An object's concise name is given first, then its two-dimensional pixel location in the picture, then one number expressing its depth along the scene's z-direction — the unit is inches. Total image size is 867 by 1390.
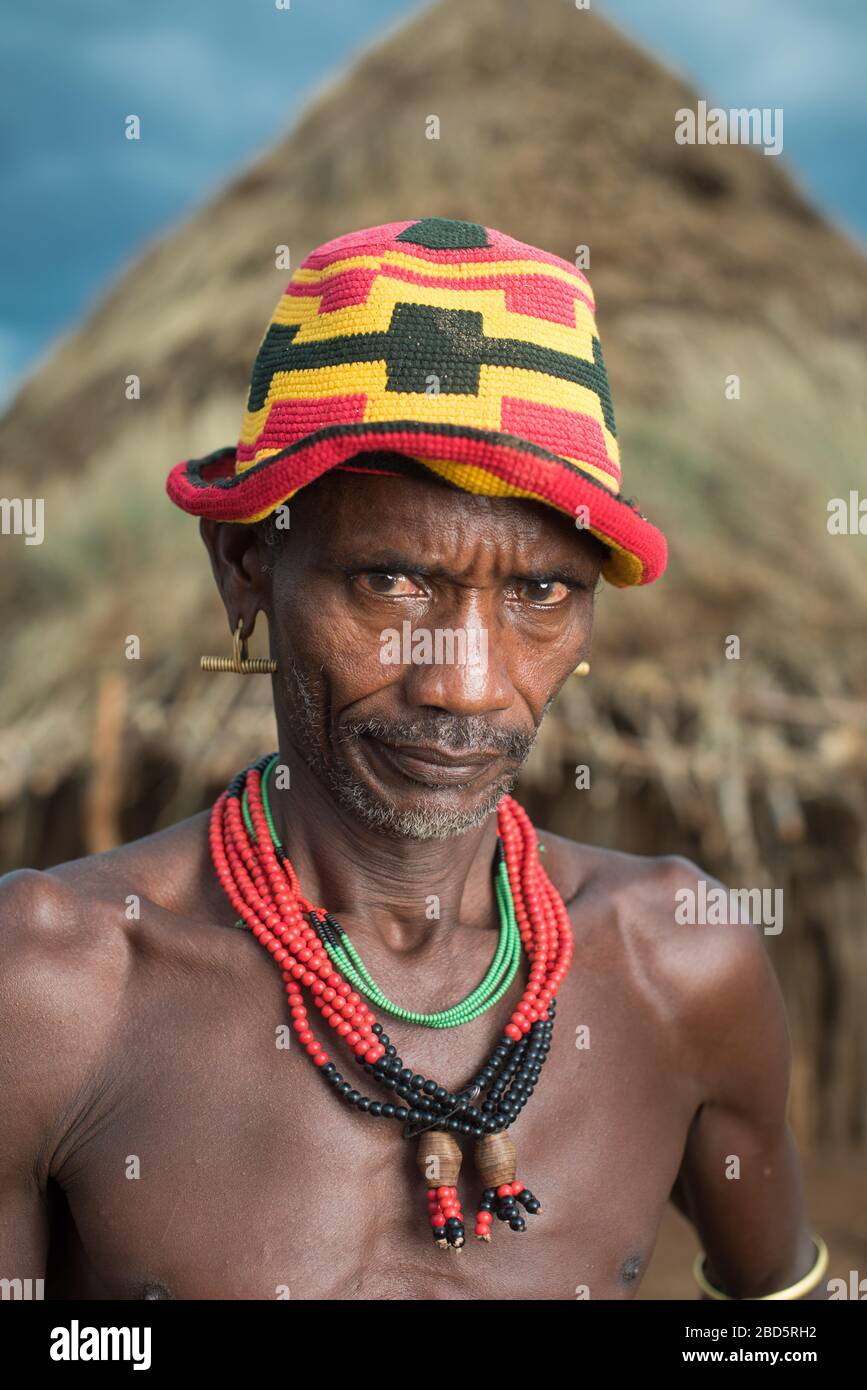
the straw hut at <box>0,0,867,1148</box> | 107.5
